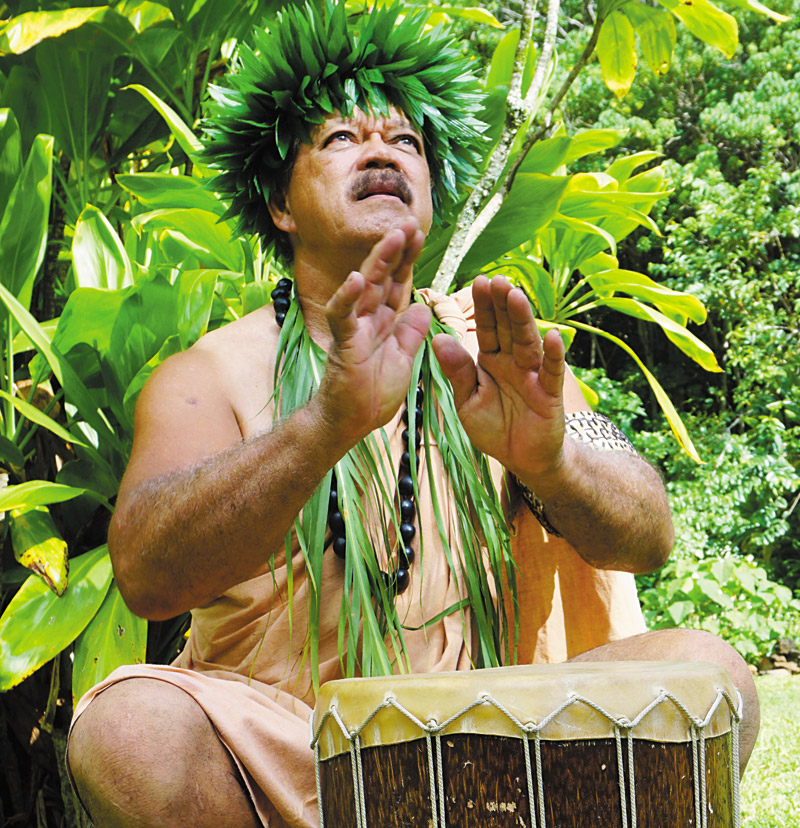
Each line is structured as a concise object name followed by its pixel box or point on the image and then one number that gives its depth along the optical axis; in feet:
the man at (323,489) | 4.36
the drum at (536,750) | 3.61
